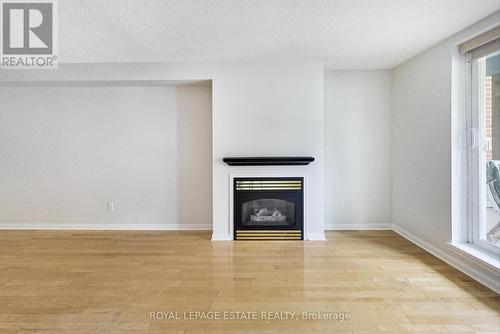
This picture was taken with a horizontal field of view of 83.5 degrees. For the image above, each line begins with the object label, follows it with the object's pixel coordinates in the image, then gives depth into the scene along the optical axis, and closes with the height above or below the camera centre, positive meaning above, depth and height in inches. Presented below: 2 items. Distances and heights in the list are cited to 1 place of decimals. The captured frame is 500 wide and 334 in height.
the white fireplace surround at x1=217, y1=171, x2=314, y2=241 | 154.5 -8.8
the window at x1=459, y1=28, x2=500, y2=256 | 107.0 +8.6
